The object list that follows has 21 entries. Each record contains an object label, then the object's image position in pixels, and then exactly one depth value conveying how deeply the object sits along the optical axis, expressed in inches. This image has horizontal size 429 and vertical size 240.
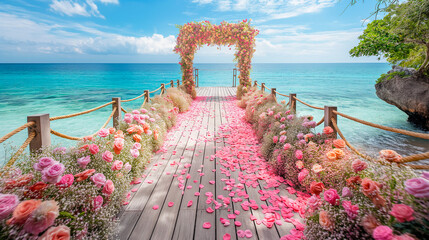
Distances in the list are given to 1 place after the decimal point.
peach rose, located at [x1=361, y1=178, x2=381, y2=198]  58.9
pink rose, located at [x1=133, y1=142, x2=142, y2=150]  128.1
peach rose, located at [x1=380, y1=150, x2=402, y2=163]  71.1
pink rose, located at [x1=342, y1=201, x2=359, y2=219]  61.8
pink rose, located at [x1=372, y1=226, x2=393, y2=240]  49.2
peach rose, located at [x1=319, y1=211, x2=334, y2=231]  65.8
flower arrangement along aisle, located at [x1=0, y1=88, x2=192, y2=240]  52.3
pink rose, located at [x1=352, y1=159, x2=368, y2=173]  76.4
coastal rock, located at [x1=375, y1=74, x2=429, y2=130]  326.2
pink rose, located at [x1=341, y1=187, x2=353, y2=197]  67.7
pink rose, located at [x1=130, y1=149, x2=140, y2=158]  121.7
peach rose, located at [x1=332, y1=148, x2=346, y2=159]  98.0
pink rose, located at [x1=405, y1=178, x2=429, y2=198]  47.9
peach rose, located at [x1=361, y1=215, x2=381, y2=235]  55.8
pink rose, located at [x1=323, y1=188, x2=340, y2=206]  68.9
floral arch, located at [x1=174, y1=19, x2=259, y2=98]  434.3
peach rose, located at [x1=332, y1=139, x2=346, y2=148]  103.8
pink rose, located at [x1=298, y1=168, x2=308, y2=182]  109.6
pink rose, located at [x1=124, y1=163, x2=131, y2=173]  107.7
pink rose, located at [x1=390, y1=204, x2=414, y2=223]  48.1
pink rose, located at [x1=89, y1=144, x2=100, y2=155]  91.7
